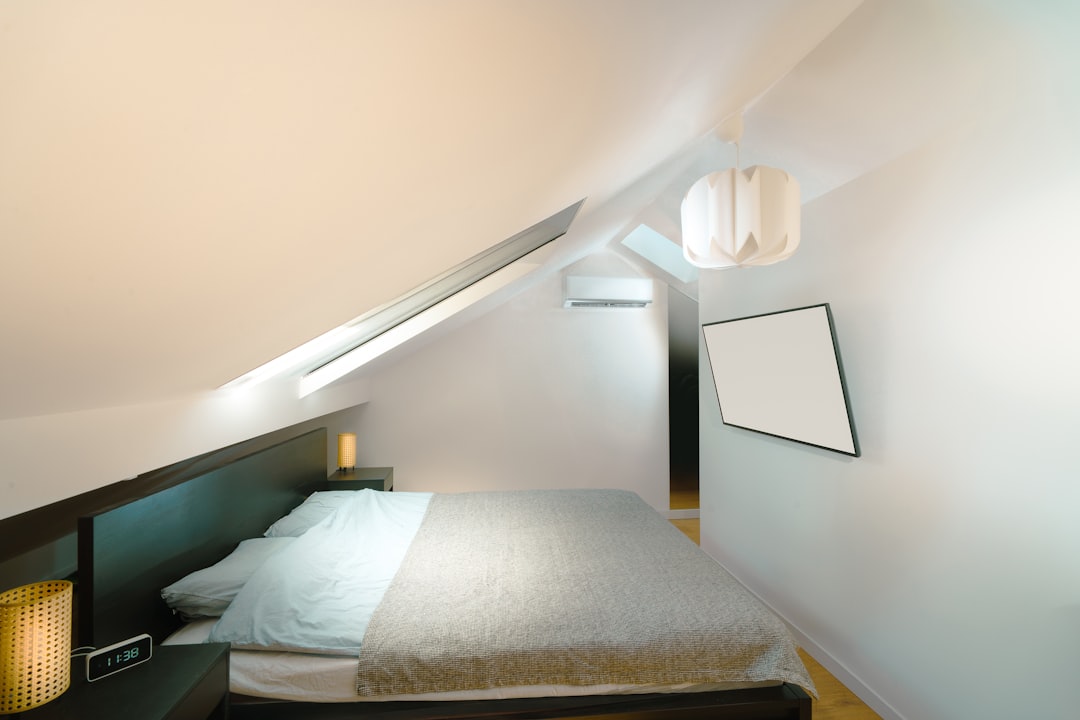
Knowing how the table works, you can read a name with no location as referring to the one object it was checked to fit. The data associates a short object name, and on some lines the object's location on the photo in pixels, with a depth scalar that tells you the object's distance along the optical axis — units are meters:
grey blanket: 1.63
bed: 1.59
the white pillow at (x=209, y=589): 1.75
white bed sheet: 1.58
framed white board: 2.42
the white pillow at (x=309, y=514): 2.53
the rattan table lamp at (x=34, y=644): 1.12
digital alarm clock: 1.28
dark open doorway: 5.09
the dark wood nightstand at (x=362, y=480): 3.69
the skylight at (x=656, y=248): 4.54
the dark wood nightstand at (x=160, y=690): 1.17
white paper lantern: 1.84
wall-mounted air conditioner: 4.59
